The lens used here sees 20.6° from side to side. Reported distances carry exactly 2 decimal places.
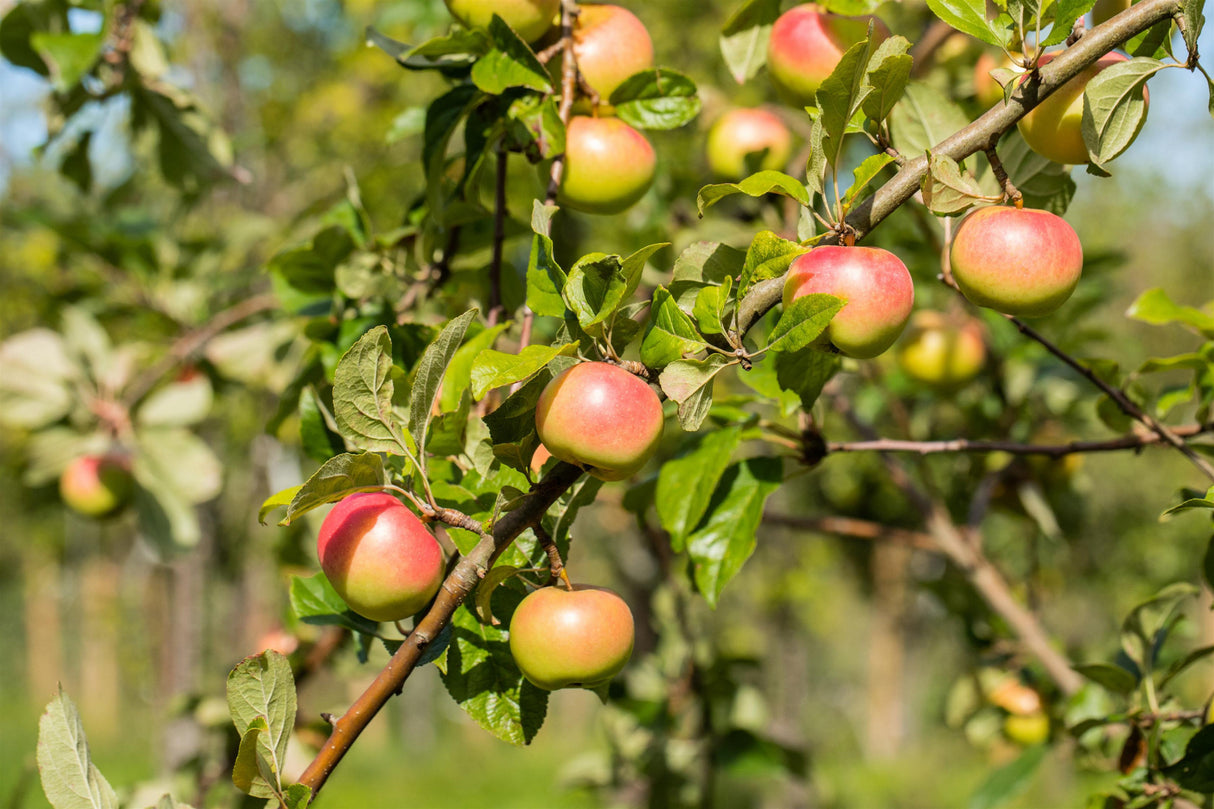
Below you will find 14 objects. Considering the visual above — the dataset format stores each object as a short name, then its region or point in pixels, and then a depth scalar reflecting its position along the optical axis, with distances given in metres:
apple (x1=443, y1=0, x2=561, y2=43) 1.81
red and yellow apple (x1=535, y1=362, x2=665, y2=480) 1.64
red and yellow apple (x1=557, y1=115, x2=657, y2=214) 1.83
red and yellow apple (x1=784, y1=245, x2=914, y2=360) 1.66
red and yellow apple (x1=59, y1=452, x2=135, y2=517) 2.91
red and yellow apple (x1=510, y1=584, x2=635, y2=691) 1.66
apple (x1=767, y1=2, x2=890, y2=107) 1.85
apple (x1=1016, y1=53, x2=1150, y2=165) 1.71
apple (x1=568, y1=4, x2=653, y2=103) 1.87
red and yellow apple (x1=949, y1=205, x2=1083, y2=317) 1.67
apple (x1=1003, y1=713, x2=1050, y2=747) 2.79
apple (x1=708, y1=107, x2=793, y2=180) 2.28
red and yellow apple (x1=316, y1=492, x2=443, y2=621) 1.67
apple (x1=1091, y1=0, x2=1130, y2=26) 1.79
